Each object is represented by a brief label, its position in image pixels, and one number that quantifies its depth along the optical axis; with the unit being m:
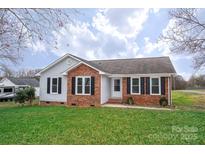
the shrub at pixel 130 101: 9.03
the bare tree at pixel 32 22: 3.44
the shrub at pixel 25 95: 9.63
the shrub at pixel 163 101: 8.38
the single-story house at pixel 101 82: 8.67
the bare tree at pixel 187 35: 6.38
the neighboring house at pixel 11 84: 15.85
